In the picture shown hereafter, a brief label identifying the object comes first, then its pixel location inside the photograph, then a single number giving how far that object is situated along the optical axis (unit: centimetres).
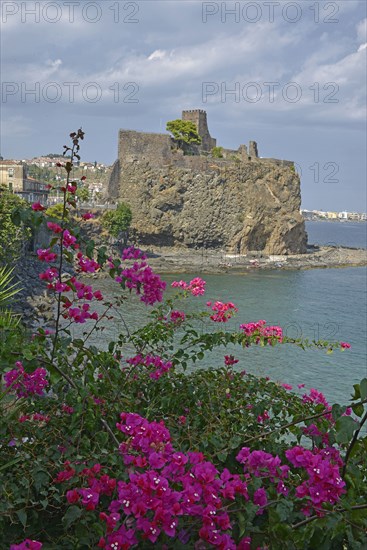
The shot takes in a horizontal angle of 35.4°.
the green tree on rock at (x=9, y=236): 2221
